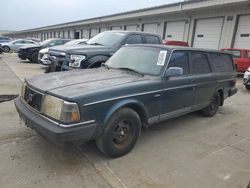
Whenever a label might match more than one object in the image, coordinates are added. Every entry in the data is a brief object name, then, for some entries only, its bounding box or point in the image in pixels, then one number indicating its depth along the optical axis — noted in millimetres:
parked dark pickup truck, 6832
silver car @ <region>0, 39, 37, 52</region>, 24303
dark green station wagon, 2881
